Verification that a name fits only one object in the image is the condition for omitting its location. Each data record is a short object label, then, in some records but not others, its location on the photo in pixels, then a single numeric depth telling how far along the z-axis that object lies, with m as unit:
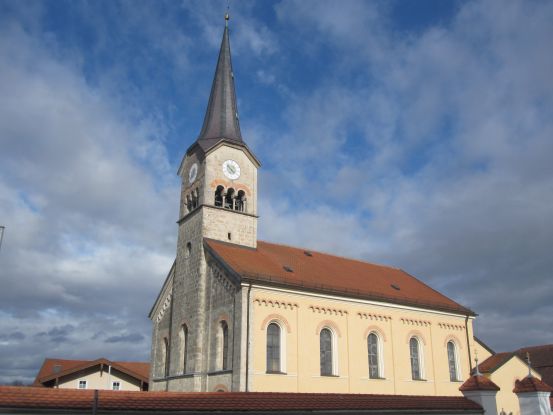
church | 26.89
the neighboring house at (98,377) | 35.56
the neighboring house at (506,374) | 32.97
